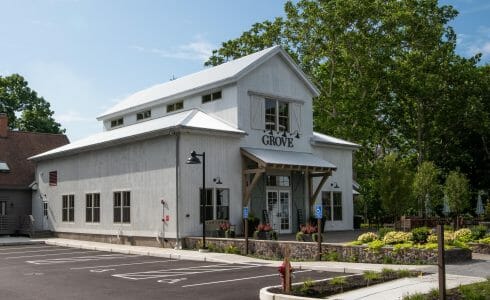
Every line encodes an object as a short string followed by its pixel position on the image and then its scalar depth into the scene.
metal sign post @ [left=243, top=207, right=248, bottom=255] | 19.56
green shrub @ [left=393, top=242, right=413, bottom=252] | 15.98
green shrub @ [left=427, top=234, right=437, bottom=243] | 16.22
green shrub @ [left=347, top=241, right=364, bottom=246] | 17.29
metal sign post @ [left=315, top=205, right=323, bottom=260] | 17.42
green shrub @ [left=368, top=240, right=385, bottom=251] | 16.41
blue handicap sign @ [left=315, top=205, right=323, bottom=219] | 18.03
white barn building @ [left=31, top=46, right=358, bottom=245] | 24.34
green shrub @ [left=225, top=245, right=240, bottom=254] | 20.34
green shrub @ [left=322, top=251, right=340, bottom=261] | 17.28
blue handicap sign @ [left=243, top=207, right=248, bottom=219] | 20.73
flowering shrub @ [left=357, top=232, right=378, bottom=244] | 17.54
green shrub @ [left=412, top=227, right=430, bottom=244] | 16.52
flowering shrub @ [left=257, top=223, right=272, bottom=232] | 22.36
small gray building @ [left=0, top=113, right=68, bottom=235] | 35.28
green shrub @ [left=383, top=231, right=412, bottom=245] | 16.78
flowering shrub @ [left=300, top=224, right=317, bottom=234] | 21.50
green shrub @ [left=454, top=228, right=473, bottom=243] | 18.82
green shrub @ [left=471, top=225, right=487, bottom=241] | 19.20
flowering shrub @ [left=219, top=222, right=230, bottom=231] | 23.31
